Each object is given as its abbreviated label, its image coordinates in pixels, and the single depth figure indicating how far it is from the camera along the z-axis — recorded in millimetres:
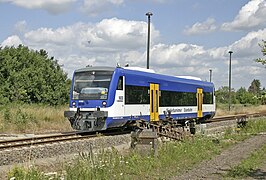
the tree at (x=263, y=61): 9906
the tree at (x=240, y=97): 88125
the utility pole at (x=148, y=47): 32988
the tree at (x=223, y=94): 111000
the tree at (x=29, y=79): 52438
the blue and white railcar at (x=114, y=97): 21625
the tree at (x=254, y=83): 136000
